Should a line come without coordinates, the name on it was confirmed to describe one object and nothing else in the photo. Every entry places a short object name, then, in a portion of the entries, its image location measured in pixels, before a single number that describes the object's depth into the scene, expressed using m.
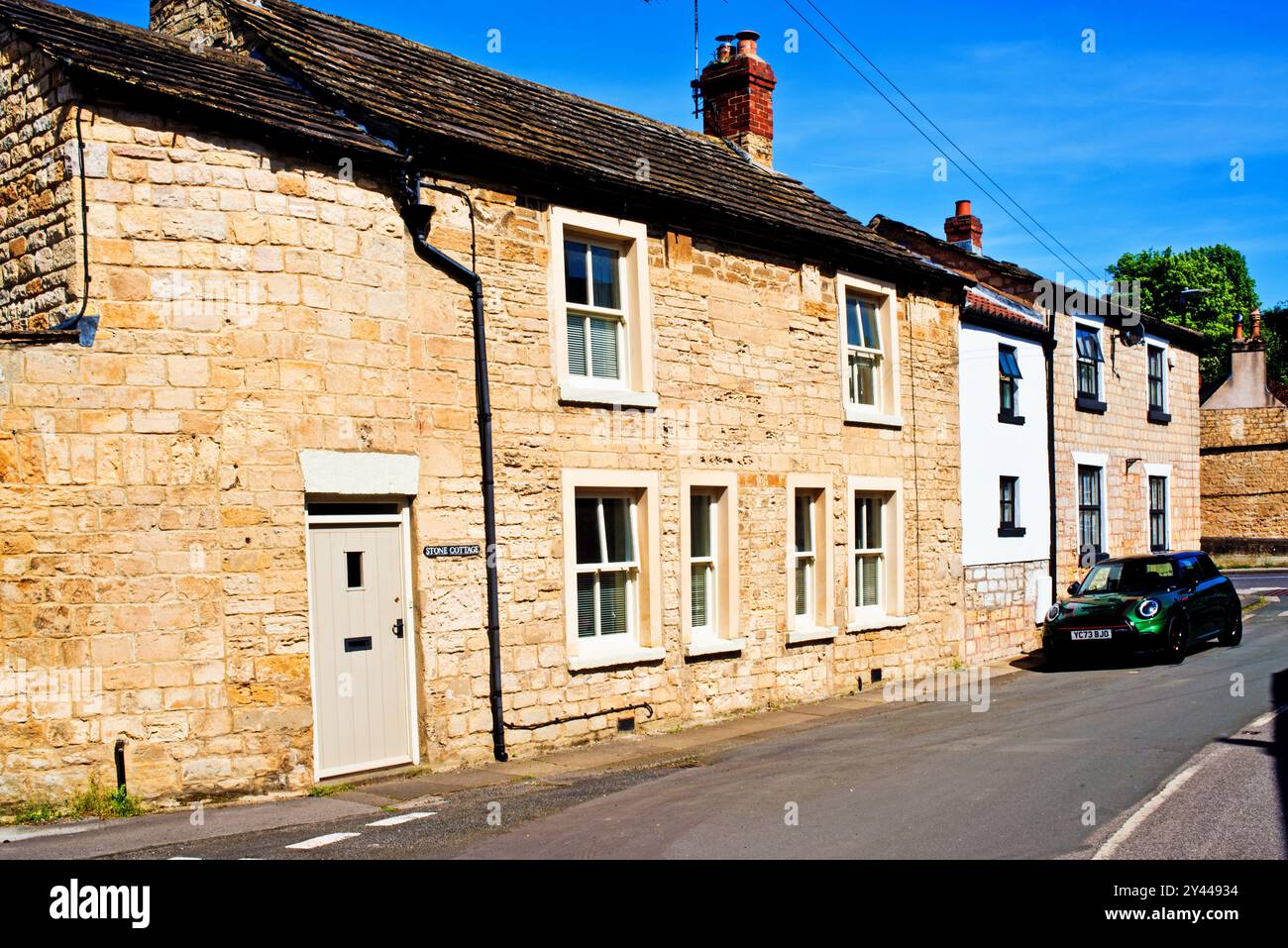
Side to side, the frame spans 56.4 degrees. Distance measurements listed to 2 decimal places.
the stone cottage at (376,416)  9.65
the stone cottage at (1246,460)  41.97
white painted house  20.03
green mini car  17.66
